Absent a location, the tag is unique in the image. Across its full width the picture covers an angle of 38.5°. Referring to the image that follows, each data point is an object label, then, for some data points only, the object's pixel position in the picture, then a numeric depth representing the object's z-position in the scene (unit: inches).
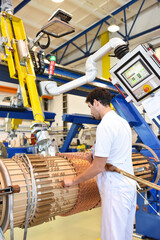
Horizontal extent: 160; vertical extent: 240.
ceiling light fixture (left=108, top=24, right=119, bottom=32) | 305.9
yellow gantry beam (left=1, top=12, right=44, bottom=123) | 91.7
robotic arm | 102.0
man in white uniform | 60.9
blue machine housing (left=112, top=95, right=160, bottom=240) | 100.0
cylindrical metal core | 53.8
